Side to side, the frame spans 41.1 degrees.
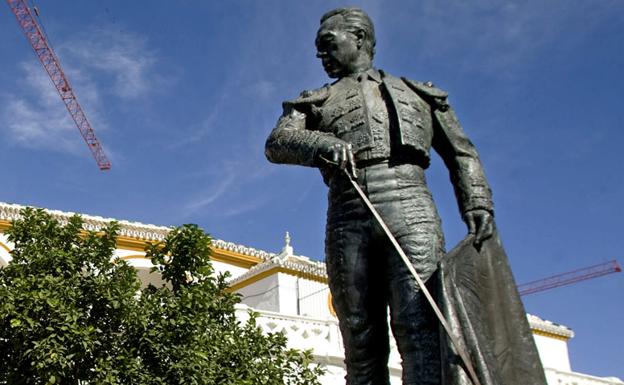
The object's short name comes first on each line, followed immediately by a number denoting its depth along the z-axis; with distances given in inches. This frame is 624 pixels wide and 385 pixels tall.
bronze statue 148.5
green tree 380.2
